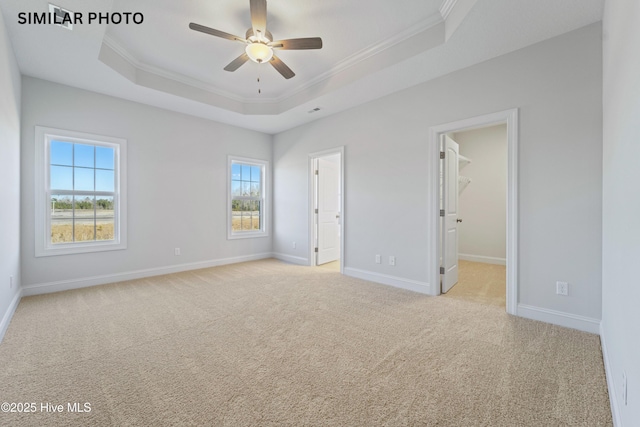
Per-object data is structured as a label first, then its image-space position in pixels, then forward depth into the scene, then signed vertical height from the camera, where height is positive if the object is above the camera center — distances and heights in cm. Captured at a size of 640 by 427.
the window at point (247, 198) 550 +29
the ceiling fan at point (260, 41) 229 +158
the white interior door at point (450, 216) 357 -5
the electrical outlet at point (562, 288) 259 -71
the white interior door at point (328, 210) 543 +4
